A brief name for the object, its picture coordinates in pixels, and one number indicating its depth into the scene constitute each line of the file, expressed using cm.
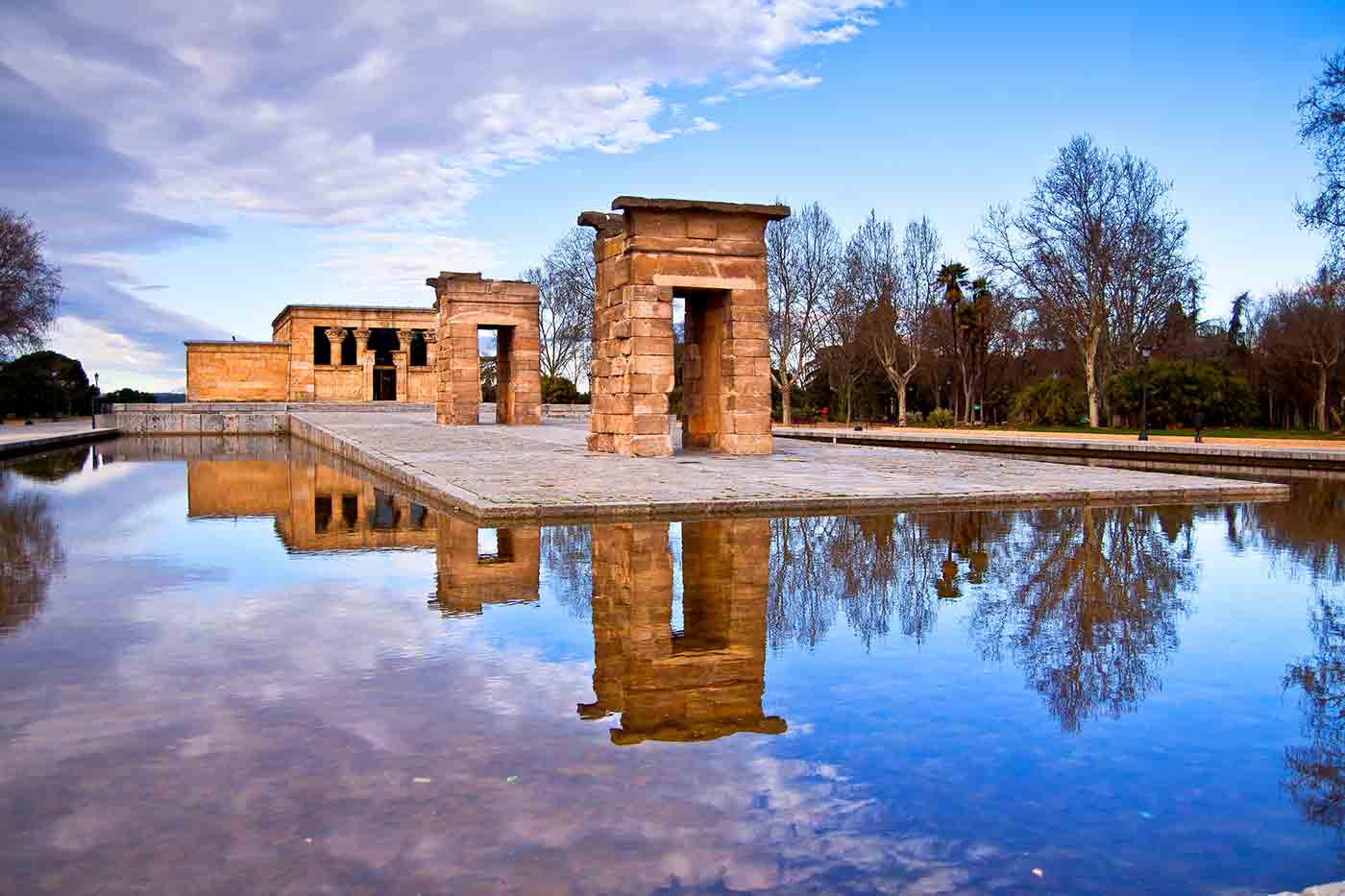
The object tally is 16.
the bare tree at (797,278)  4612
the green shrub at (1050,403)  4425
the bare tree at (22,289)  3822
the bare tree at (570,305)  5450
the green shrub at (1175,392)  3731
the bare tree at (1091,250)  3728
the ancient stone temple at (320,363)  4900
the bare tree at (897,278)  4750
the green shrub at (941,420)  4438
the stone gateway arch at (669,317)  1655
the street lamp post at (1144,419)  2800
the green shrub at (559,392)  5091
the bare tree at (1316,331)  4188
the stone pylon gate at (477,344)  2903
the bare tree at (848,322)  4709
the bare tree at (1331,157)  2553
